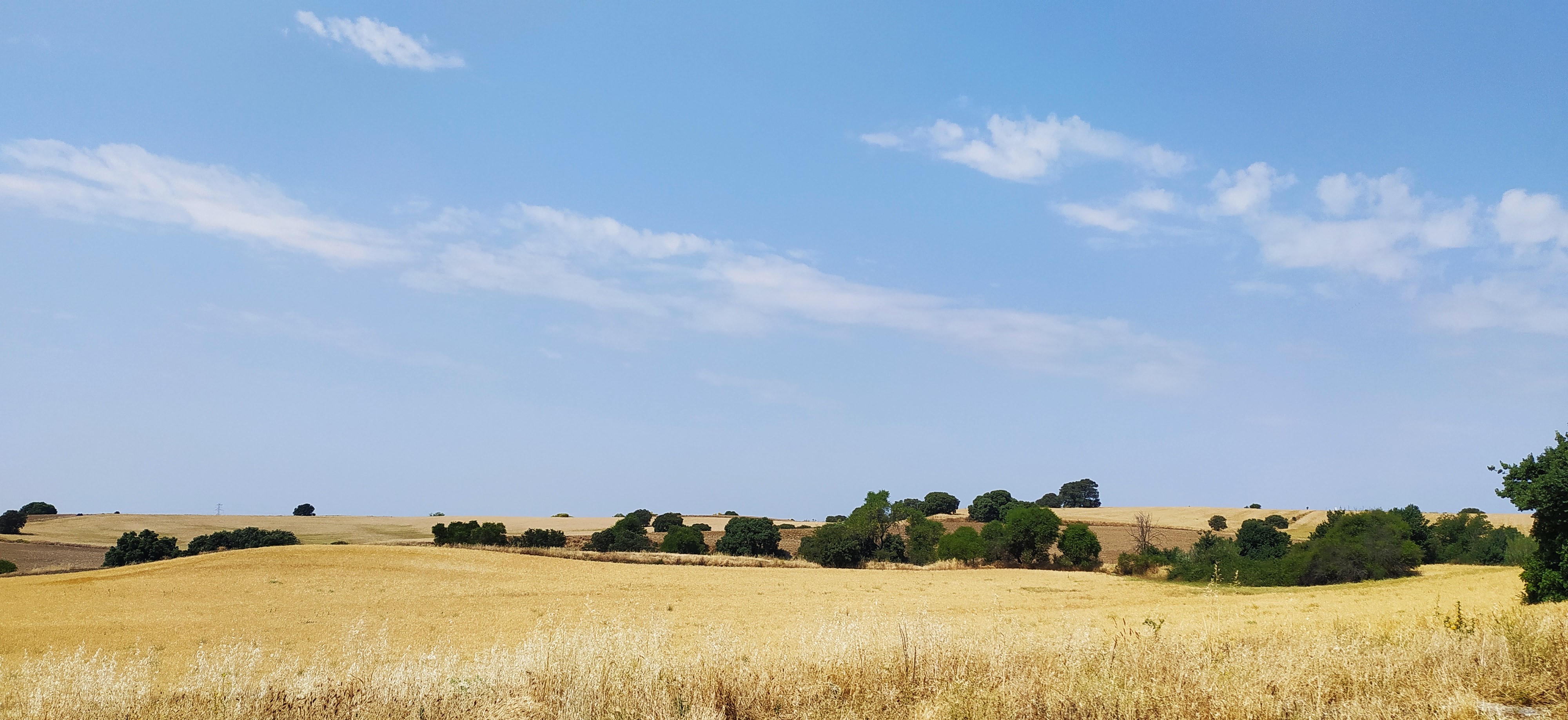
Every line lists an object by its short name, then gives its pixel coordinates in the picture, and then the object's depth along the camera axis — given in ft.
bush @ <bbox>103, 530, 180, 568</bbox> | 203.21
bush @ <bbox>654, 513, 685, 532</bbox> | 316.81
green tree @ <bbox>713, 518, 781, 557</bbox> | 261.65
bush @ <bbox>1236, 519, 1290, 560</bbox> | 214.07
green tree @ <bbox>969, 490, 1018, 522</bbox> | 374.63
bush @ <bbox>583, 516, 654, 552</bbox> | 256.93
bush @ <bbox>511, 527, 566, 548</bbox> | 239.50
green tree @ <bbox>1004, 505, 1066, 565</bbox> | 241.35
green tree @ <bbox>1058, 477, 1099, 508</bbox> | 542.57
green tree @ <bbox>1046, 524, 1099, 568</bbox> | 233.35
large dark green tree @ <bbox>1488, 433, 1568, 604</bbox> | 82.02
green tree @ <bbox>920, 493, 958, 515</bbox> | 423.23
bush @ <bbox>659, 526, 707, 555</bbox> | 260.83
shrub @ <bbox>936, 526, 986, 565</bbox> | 239.50
